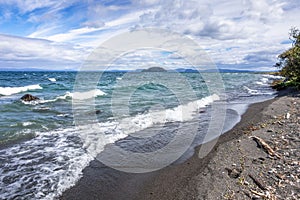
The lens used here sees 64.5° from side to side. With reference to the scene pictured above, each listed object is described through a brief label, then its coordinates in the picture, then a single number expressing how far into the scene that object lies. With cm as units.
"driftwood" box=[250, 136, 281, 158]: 672
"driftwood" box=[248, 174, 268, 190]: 510
